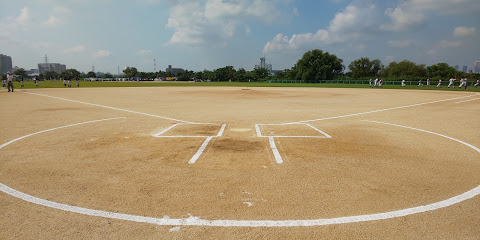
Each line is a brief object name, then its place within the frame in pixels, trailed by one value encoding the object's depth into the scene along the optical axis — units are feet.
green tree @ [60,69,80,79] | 532.03
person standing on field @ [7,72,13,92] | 94.51
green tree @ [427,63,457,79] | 316.36
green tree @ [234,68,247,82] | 409.37
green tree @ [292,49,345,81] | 318.04
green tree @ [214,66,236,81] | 428.48
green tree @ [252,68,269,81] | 422.00
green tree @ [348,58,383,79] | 392.88
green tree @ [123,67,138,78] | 568.04
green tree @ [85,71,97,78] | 577.67
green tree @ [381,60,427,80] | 317.83
